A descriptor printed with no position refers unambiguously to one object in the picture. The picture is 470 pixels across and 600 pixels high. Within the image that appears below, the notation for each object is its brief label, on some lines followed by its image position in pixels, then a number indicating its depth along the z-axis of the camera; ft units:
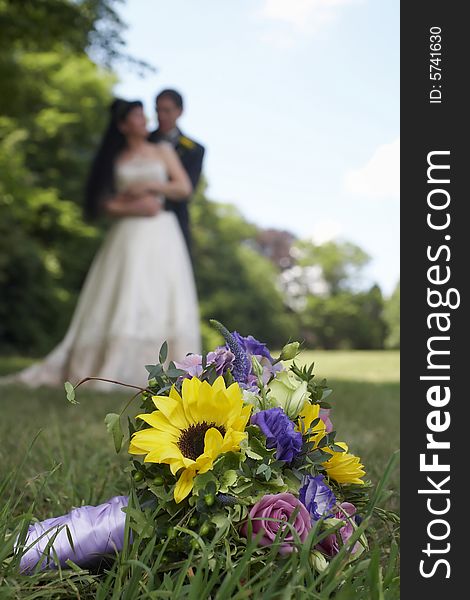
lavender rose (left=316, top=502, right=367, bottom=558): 3.19
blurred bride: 16.43
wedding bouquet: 3.09
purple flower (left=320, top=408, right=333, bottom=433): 3.75
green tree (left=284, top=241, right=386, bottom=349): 63.82
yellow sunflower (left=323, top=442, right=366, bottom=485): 3.53
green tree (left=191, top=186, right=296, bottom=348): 66.03
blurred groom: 17.30
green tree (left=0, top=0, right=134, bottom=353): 36.99
